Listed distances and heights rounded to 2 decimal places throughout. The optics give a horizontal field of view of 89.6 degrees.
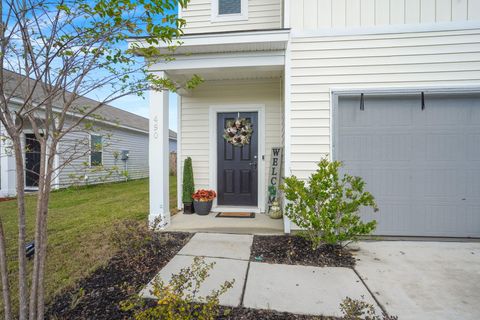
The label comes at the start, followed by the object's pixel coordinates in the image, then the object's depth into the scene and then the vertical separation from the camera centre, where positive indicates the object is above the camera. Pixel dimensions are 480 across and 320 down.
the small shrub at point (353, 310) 1.48 -0.95
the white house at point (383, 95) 3.33 +0.87
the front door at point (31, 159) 7.38 -0.09
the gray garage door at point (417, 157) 3.35 +0.00
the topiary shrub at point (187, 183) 4.69 -0.51
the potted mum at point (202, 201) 4.54 -0.85
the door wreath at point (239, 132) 4.80 +0.49
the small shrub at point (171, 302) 1.41 -0.89
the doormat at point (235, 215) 4.47 -1.09
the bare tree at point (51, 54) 1.35 +0.62
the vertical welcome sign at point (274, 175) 4.62 -0.35
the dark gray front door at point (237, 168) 4.86 -0.23
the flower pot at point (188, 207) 4.69 -0.98
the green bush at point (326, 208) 2.81 -0.62
